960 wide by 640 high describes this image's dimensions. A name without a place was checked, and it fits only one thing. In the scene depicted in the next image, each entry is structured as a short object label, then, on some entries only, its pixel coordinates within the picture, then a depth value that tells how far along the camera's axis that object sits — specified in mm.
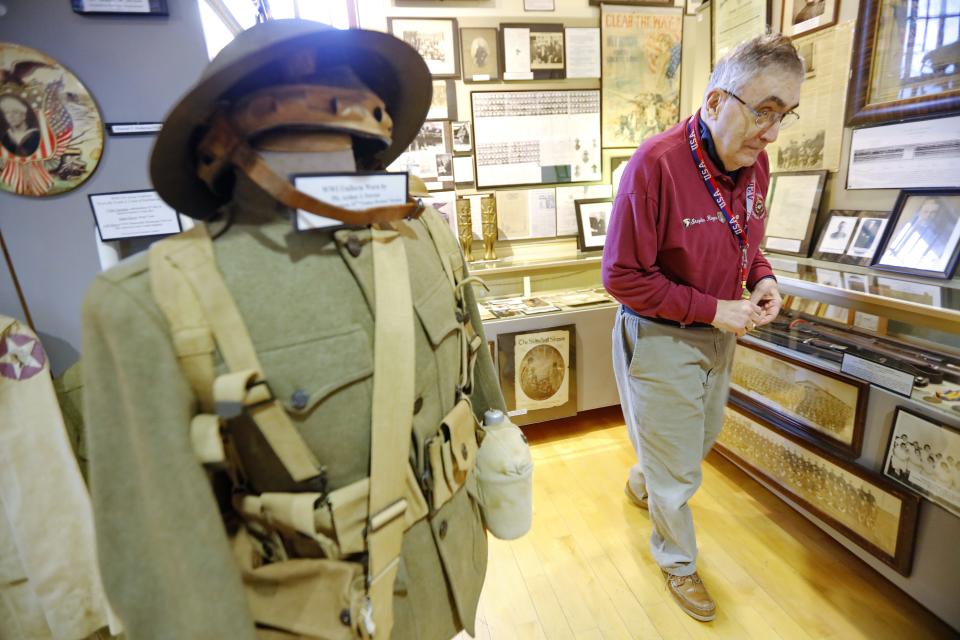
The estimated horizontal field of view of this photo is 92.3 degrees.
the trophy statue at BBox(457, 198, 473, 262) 2822
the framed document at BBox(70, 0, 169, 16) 1043
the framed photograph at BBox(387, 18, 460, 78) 2580
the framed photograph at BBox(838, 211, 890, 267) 2018
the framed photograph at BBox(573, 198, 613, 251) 3047
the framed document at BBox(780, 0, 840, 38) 2168
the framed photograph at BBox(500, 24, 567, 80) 2707
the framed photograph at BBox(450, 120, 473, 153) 2771
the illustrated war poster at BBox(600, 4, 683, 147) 2855
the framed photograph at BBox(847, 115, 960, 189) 1761
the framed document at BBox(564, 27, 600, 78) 2785
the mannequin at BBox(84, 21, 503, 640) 579
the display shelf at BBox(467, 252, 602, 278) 2834
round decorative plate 1035
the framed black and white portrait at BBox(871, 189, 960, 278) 1721
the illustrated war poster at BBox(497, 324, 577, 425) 2660
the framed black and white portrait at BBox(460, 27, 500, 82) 2660
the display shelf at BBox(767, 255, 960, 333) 1503
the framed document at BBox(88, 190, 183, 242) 1152
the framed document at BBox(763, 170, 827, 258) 2324
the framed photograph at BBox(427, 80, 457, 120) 2697
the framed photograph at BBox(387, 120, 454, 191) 2744
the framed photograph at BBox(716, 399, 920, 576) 1623
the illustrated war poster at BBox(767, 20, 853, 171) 2152
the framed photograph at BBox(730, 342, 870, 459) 1743
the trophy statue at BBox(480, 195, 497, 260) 2859
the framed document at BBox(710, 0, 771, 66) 2520
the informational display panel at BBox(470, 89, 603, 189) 2795
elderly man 1350
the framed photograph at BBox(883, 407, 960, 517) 1424
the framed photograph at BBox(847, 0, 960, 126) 1734
